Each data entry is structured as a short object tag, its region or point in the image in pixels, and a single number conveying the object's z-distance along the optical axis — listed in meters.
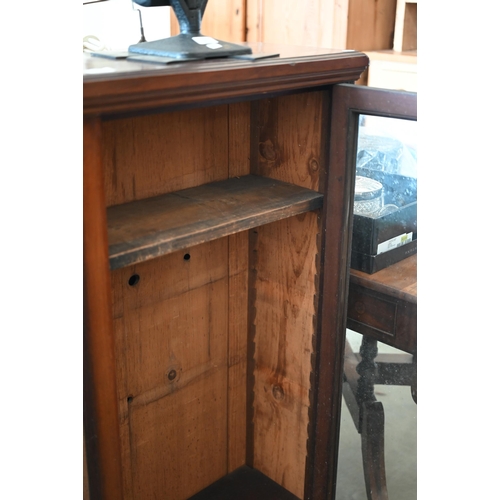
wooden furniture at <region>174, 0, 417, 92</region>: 2.64
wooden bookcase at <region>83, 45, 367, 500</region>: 1.05
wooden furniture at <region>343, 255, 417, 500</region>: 1.38
